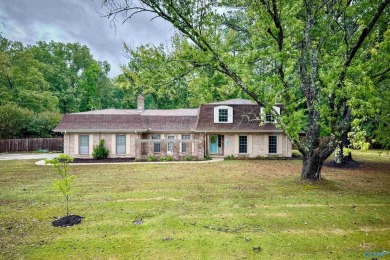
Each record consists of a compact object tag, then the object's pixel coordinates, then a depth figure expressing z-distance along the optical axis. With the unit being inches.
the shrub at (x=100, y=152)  850.8
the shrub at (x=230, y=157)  868.7
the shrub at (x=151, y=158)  818.2
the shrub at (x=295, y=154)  953.0
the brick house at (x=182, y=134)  866.8
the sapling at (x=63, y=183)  293.9
